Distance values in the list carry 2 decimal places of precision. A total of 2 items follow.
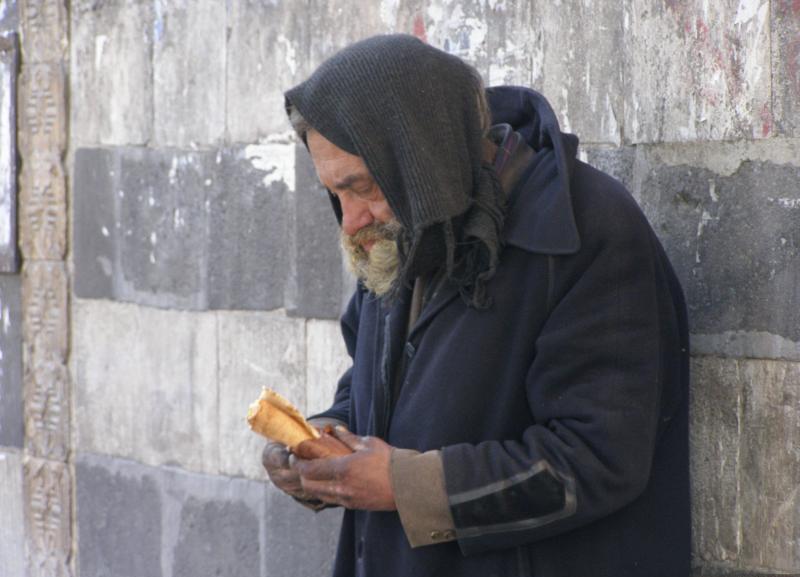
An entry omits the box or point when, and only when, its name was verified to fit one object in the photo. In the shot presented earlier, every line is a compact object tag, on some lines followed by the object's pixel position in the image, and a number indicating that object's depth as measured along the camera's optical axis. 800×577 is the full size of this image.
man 4.85
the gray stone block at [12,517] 10.94
